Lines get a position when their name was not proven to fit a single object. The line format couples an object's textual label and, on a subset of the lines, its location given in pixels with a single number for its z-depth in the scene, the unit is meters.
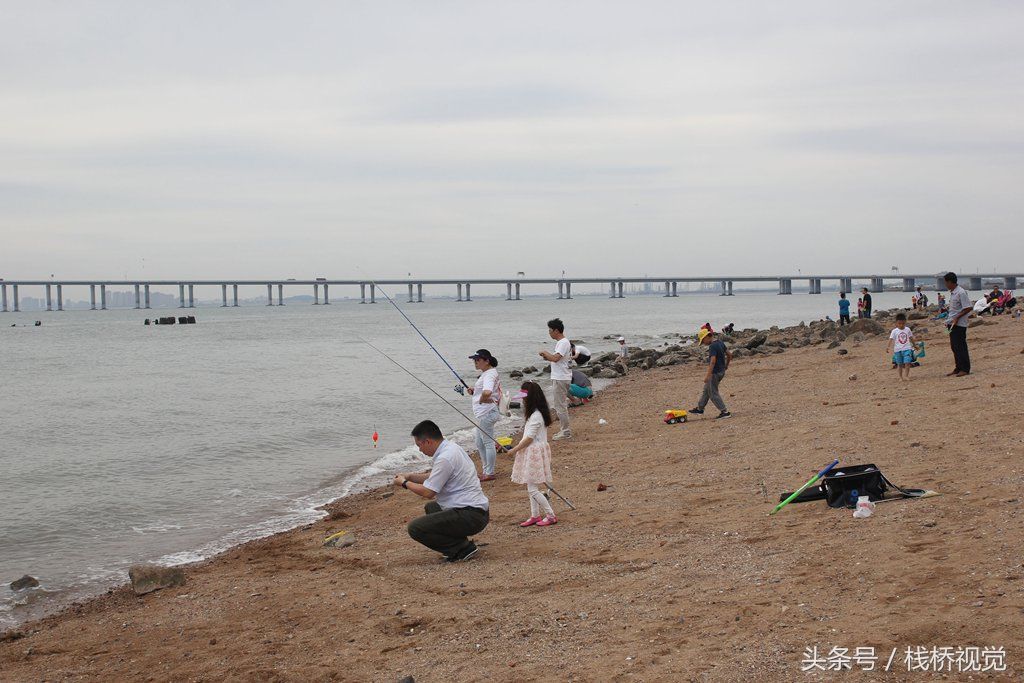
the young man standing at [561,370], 13.20
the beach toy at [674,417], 14.65
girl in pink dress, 8.70
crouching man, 7.94
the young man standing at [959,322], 13.95
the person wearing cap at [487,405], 10.89
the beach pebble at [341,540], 9.52
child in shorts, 15.87
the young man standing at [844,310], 33.12
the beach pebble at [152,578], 8.61
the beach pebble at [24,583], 9.38
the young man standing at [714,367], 13.76
